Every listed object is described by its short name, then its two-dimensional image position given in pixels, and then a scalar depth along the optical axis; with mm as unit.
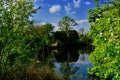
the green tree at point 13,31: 6688
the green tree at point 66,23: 41594
